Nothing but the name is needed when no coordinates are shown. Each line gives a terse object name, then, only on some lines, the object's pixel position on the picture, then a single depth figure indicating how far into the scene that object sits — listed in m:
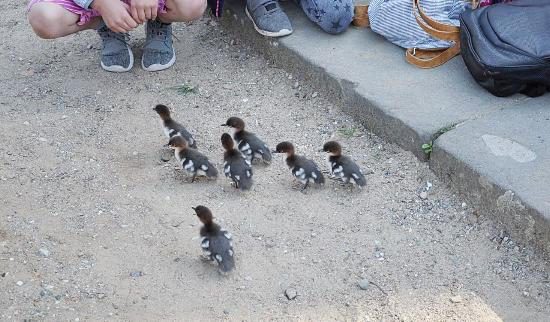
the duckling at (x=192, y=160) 4.49
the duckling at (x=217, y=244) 3.82
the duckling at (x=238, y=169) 4.41
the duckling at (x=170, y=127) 4.79
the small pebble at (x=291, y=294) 3.74
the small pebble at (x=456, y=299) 3.72
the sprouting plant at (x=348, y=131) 4.92
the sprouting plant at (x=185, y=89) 5.49
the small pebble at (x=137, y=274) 3.88
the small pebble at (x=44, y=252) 4.00
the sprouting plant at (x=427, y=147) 4.46
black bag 4.45
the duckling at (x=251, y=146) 4.66
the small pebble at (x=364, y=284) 3.80
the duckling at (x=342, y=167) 4.37
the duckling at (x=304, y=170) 4.41
